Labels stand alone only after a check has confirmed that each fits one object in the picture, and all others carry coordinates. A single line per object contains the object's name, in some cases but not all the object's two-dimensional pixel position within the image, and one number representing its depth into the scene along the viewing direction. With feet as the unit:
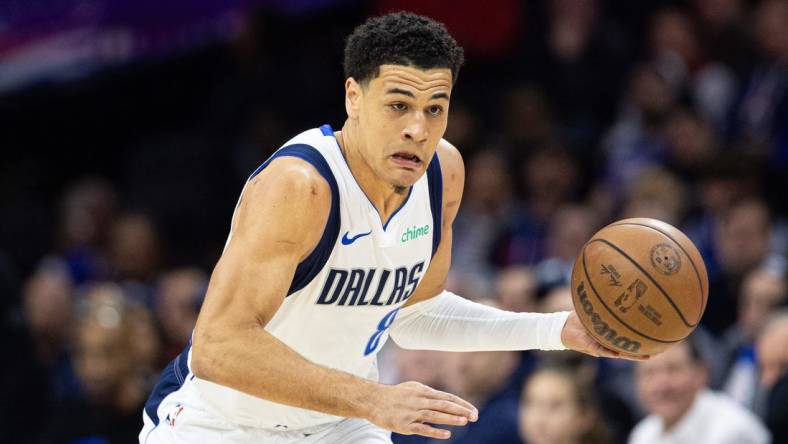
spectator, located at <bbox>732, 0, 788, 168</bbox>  62.85
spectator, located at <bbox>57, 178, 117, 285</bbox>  74.08
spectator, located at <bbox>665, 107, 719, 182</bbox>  63.26
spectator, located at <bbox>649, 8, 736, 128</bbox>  66.33
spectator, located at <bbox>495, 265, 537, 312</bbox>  53.83
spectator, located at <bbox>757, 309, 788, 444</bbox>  42.57
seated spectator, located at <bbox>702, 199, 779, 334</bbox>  55.06
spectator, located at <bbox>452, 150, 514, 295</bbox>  65.57
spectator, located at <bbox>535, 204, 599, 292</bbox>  59.67
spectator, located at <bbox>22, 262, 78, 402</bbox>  67.15
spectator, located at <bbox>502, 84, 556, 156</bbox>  69.67
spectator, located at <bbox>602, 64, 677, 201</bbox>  65.46
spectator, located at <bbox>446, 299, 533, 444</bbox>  46.96
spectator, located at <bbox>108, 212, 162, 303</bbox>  71.15
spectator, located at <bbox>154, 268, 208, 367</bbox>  62.69
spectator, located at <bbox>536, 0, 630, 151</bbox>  69.56
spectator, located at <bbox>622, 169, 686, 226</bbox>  58.80
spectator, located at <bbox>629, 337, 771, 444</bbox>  44.06
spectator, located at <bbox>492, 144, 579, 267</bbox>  64.34
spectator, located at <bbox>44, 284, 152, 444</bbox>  54.34
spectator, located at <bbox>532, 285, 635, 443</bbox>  46.98
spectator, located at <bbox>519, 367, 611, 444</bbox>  43.98
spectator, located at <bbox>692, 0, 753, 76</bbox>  66.54
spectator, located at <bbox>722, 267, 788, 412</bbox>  48.39
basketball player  26.89
